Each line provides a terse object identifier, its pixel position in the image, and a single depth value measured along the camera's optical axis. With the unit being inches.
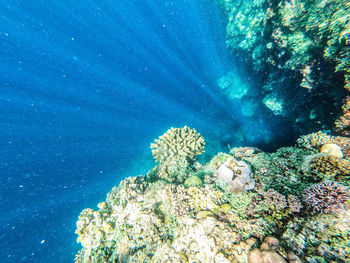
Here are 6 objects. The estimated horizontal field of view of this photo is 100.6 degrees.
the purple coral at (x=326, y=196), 100.3
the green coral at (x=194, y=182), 172.1
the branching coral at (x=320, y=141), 169.7
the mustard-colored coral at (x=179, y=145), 256.7
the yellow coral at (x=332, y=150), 147.1
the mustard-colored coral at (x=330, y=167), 123.6
